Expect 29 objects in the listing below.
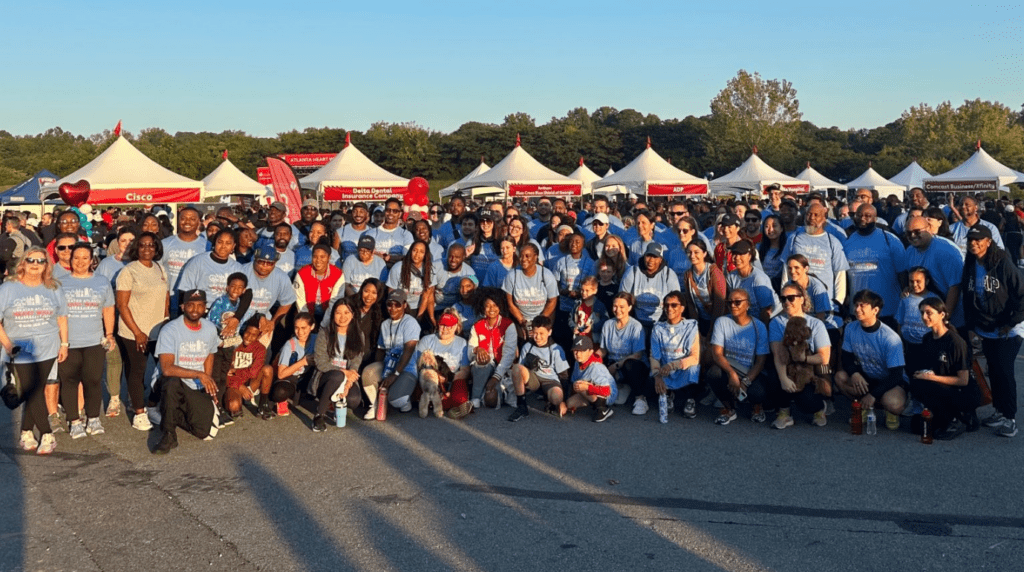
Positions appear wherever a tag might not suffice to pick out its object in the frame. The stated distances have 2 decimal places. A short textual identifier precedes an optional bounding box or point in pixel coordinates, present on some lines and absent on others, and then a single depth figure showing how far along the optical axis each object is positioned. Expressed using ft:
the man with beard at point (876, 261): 25.08
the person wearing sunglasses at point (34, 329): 19.83
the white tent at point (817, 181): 115.03
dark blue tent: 91.97
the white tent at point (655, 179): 83.15
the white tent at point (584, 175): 105.99
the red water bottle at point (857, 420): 21.06
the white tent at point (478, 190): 99.62
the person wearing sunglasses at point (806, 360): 21.84
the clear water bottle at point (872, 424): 20.97
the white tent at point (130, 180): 58.59
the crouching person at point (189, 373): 20.53
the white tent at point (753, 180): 94.85
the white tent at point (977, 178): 82.43
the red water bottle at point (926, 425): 20.31
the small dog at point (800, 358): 21.86
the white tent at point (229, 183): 92.32
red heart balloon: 50.42
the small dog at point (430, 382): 23.35
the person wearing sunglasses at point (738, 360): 22.35
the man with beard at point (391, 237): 29.25
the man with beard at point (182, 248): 25.58
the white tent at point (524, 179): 76.84
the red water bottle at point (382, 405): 23.08
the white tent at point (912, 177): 108.78
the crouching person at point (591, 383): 23.03
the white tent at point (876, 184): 111.76
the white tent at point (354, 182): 73.92
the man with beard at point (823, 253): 25.23
